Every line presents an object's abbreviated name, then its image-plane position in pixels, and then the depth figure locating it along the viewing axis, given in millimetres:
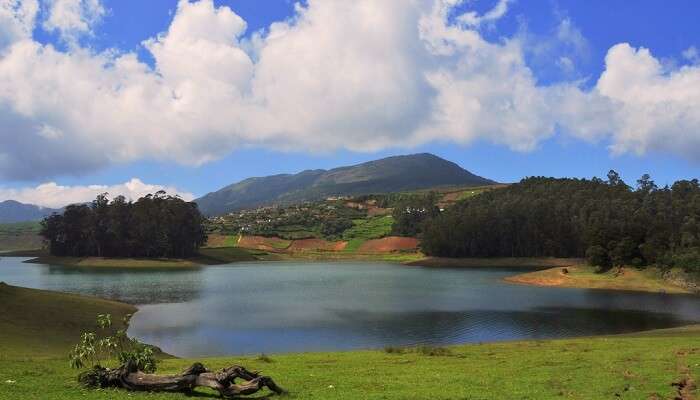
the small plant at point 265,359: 27795
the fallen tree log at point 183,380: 16297
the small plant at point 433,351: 29583
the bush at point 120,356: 17703
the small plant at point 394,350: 31319
